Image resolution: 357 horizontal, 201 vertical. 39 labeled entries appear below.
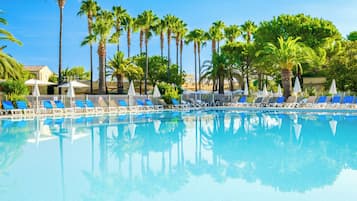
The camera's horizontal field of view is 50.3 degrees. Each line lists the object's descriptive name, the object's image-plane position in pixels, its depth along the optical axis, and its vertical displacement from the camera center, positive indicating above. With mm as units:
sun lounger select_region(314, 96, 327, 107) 24688 -352
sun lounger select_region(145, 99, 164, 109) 26703 -397
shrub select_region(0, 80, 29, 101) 21677 +675
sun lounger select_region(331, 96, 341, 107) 24266 -292
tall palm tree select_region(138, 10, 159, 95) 36031 +7433
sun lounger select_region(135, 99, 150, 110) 26112 -452
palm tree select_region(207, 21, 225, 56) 42234 +7421
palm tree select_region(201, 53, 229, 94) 37281 +2856
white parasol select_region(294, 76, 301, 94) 26438 +685
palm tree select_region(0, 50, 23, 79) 23016 +2060
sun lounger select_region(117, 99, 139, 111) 25141 -498
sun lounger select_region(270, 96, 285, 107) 27031 -358
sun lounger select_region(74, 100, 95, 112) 22717 -474
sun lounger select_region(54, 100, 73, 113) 21953 -447
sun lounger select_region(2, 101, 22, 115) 20031 -486
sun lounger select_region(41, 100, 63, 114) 21484 -495
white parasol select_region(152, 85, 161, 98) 27547 +311
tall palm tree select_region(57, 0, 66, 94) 27245 +4405
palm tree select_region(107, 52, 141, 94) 34000 +2863
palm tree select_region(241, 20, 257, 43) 43122 +7865
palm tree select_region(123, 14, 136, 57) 37325 +7295
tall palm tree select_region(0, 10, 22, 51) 22469 +3792
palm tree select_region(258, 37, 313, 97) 28078 +3046
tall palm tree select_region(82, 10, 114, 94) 30359 +5085
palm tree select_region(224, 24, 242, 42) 42469 +7330
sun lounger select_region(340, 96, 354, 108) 23859 -356
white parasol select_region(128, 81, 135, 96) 26266 +519
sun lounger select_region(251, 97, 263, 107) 28188 -320
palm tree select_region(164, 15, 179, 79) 38781 +7583
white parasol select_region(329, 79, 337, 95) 25448 +469
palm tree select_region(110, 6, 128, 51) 35712 +7732
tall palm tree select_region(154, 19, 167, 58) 38375 +7146
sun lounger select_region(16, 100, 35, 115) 20594 -400
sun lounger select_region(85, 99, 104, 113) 23219 -492
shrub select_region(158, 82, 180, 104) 28725 +476
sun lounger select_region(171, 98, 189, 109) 28344 -442
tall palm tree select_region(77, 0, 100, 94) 32500 +7687
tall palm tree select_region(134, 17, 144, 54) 36312 +7002
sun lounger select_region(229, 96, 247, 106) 29528 -322
